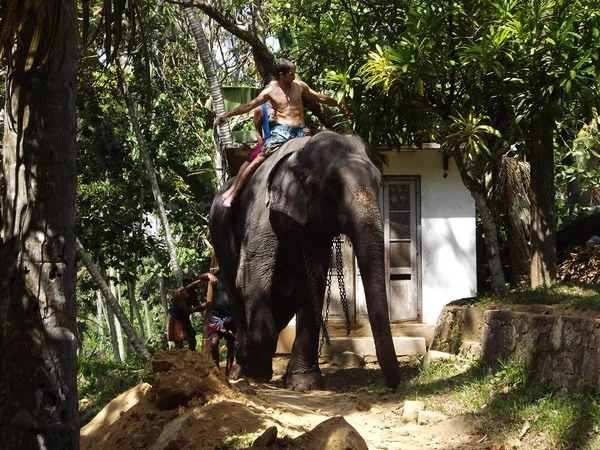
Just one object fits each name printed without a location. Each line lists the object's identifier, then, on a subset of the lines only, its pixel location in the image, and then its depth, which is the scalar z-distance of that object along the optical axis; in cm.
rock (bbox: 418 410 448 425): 708
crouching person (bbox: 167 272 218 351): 1062
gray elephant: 802
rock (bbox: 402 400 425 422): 731
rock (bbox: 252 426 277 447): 512
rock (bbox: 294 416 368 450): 517
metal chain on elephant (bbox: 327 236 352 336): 896
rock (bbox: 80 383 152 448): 737
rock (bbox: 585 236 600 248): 1382
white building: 1314
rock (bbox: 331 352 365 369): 1181
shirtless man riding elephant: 905
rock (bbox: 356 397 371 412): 777
